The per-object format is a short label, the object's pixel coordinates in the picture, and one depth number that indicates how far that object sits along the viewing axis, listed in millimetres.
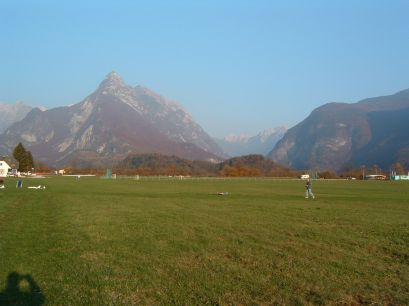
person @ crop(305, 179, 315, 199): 43109
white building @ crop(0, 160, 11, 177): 142075
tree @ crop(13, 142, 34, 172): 160125
